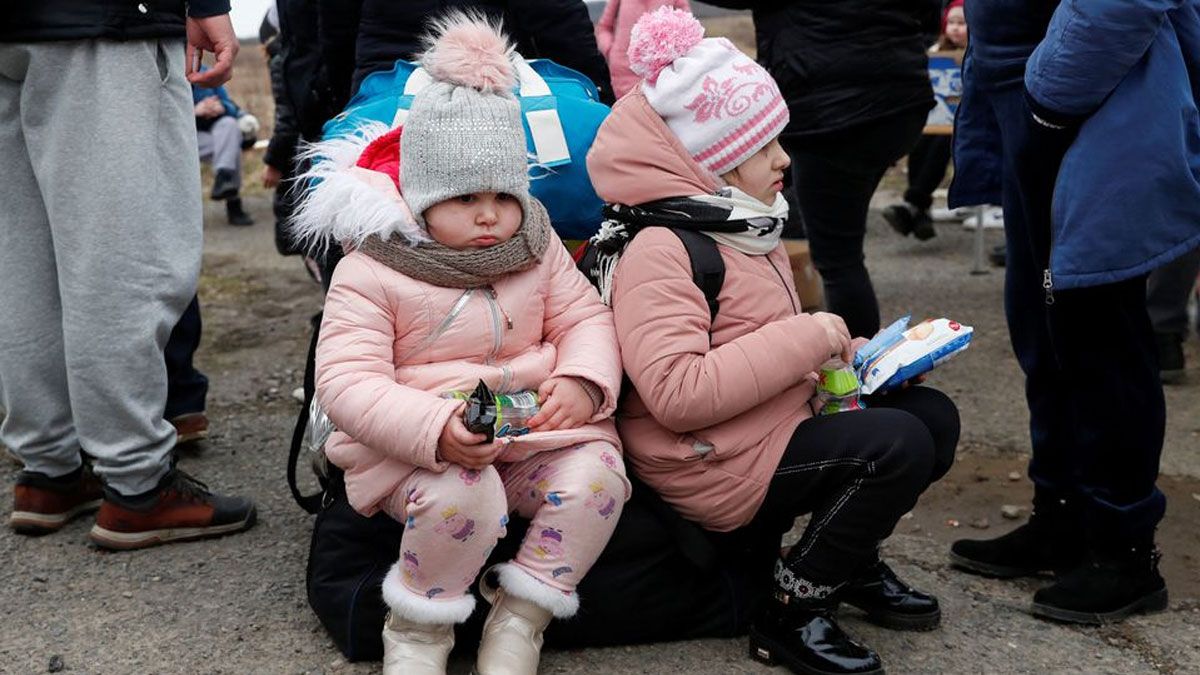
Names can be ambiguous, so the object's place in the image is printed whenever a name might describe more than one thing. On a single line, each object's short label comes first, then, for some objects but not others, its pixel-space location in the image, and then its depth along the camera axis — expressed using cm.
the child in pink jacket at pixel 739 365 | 269
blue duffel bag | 318
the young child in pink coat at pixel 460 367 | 258
